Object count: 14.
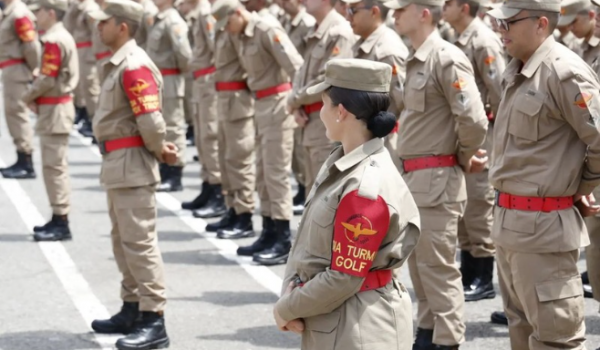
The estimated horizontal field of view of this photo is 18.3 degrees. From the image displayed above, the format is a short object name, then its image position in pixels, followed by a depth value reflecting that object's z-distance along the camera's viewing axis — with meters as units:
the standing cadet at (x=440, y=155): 11.34
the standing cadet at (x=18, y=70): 22.15
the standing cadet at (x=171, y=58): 21.34
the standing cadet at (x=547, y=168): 9.24
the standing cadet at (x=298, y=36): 19.29
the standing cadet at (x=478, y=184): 14.15
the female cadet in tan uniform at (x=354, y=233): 6.94
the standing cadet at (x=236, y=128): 17.85
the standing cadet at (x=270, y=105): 16.46
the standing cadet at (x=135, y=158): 11.90
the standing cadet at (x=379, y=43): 12.97
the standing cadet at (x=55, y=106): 17.59
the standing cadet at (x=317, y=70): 15.10
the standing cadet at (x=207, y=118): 19.97
